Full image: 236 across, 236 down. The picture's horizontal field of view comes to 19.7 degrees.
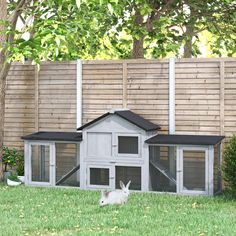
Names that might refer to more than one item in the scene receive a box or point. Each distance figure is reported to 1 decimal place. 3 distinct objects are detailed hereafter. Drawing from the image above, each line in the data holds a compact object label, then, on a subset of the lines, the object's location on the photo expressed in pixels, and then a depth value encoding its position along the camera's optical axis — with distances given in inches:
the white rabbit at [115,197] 381.4
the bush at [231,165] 412.2
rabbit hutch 436.5
